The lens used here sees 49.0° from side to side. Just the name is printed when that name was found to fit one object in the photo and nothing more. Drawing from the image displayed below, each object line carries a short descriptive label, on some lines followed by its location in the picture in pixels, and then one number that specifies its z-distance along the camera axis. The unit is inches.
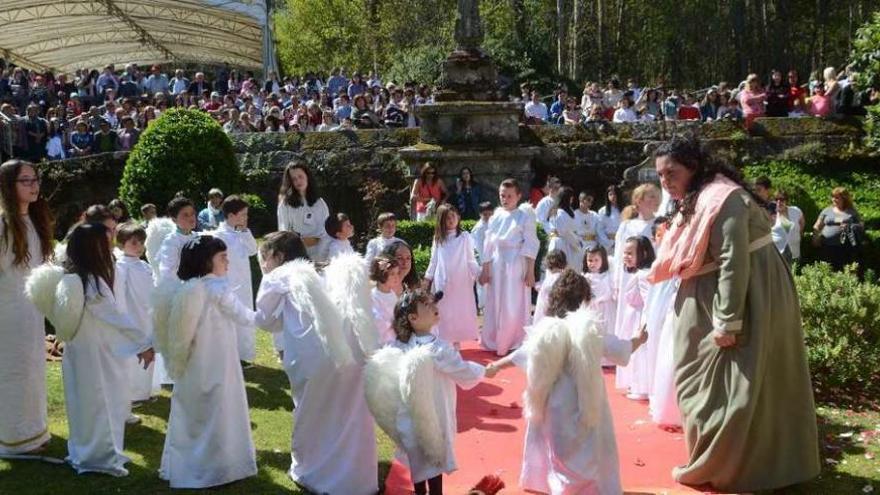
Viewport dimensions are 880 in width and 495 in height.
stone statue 636.7
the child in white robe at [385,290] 278.8
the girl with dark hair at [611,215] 532.7
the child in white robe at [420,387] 219.0
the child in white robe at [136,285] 327.6
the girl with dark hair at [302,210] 388.8
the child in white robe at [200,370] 239.0
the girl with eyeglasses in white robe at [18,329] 267.6
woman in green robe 227.0
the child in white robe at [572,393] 220.7
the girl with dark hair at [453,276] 412.8
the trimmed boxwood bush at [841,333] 329.4
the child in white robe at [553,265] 356.8
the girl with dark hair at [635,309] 329.3
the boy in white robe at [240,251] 364.2
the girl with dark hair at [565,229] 503.2
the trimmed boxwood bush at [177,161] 566.3
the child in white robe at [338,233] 362.9
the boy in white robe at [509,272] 408.8
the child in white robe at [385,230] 379.2
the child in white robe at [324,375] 234.8
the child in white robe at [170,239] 338.6
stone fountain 632.4
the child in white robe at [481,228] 439.8
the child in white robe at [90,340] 251.0
